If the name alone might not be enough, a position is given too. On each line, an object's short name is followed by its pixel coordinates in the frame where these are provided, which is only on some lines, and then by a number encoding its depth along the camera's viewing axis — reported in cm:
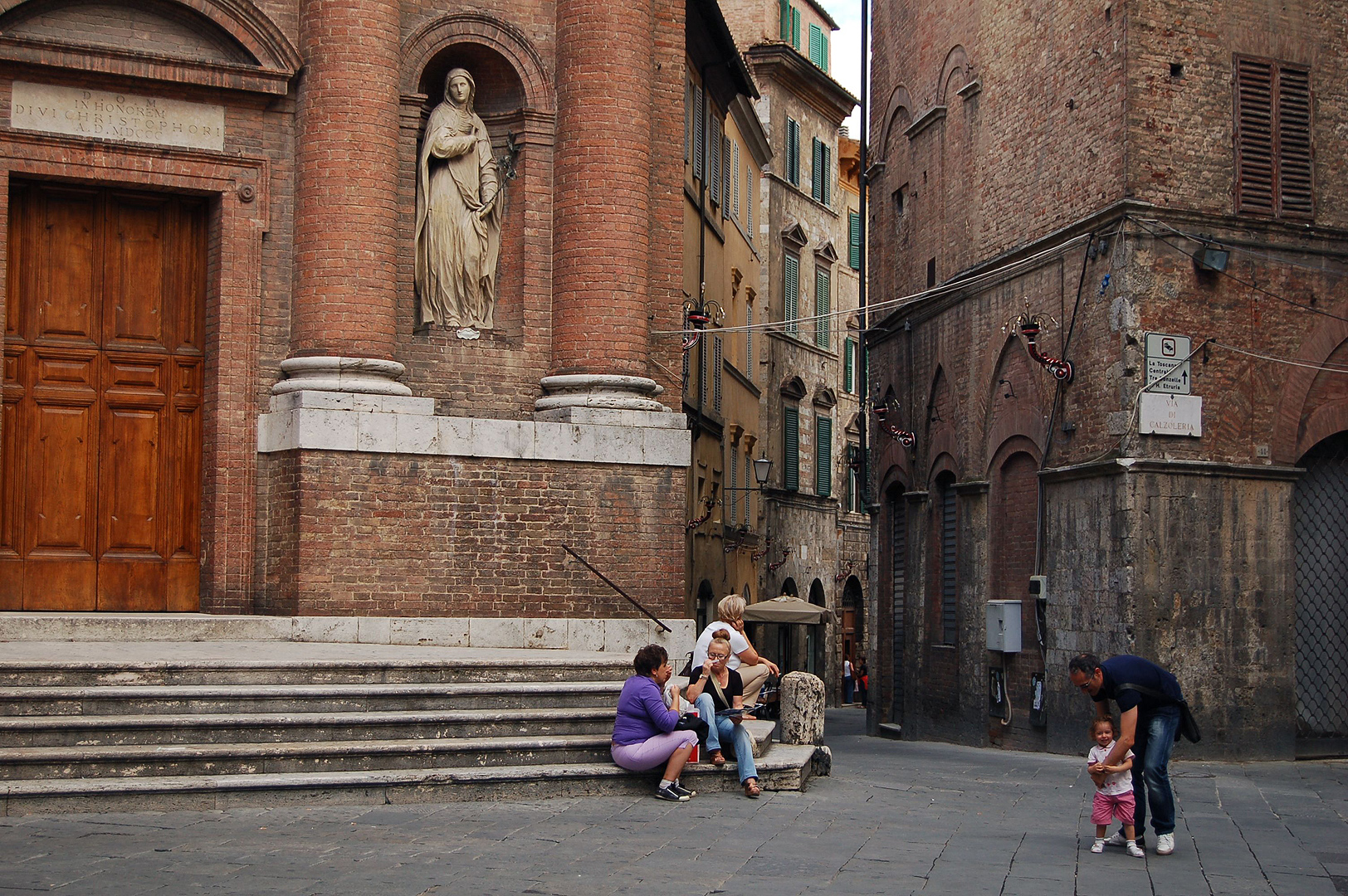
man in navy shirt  1023
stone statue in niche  1655
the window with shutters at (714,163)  3056
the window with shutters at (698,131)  2877
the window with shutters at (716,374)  3138
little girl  1019
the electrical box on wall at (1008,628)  2094
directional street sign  1819
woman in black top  1212
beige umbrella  2888
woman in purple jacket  1158
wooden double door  1535
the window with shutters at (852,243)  4800
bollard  1389
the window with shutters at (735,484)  3462
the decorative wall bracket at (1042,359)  1919
